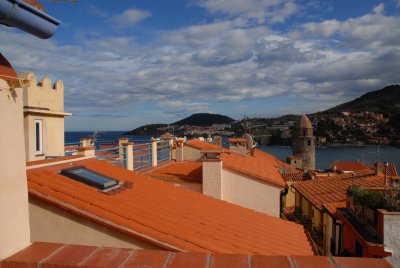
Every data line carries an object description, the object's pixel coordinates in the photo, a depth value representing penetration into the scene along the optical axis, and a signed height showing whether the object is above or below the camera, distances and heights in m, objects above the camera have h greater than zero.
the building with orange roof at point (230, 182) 11.54 -1.89
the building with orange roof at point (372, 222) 10.28 -3.21
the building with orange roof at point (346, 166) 43.11 -5.19
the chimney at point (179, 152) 16.17 -1.18
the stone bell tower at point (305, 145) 75.44 -4.34
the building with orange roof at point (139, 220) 4.19 -1.25
